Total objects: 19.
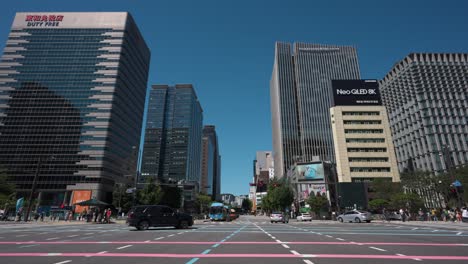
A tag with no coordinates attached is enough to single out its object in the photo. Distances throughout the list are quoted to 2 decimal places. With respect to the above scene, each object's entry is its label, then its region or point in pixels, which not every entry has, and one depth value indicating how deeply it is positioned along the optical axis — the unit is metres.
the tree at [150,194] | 64.62
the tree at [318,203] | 62.28
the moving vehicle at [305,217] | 49.44
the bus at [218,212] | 46.88
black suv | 22.02
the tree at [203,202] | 102.96
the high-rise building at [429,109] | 93.44
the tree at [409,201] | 48.16
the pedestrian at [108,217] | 36.43
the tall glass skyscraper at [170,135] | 181.88
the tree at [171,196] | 77.19
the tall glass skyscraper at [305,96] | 127.56
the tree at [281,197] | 74.44
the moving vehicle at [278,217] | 42.74
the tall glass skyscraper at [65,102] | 101.00
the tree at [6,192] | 52.38
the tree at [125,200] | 68.50
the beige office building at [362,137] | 82.75
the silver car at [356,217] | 37.06
